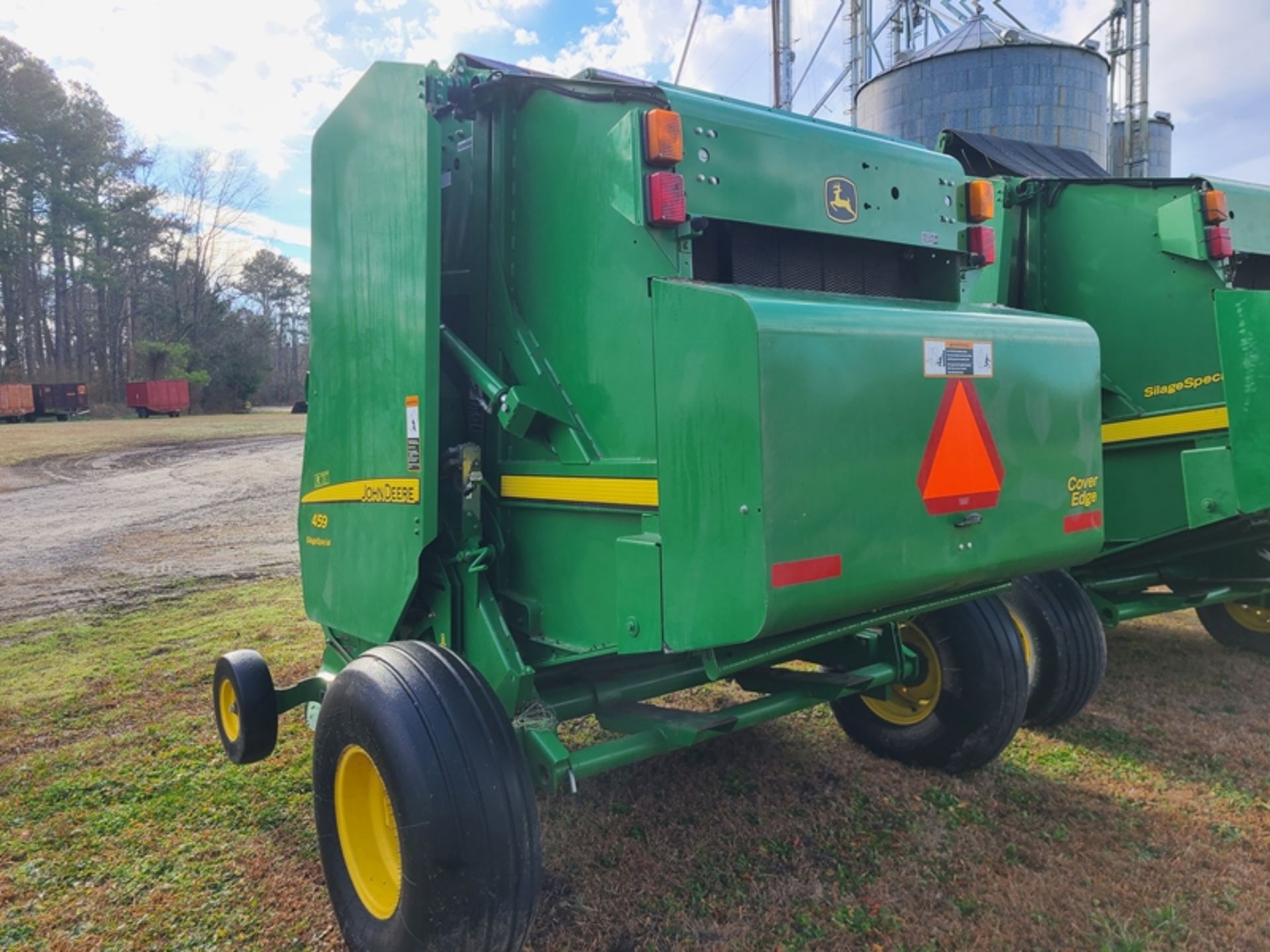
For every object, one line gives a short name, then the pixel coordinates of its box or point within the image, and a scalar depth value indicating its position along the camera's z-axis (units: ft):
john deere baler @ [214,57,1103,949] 7.07
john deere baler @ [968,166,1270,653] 13.85
